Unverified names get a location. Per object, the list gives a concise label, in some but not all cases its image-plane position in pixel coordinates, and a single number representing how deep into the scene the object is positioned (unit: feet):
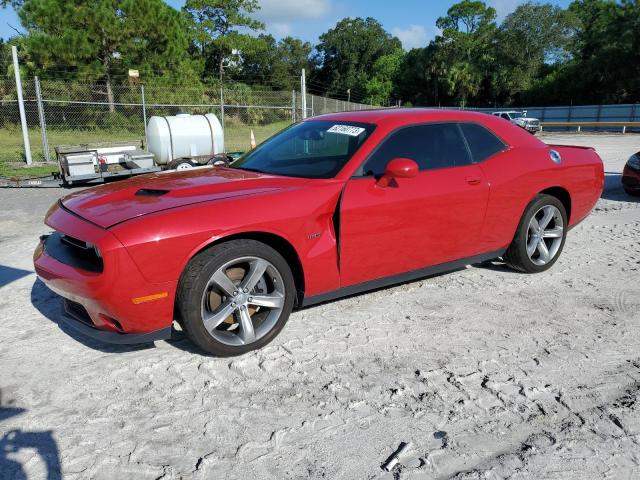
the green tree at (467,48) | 196.44
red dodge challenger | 10.06
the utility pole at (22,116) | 47.19
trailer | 36.04
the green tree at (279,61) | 187.83
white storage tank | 45.01
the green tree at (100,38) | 75.36
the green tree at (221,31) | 142.92
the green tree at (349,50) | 319.06
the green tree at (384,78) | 254.27
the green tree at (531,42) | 180.32
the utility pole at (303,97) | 58.18
